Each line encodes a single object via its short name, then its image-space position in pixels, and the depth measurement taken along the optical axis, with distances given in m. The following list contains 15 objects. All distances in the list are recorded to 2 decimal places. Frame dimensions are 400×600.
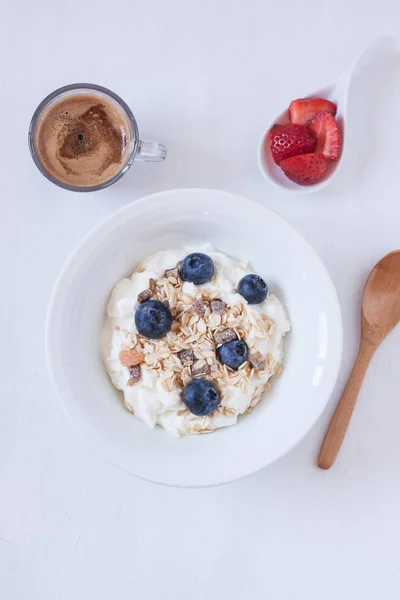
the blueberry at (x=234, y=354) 0.43
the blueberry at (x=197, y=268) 0.44
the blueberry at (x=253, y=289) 0.44
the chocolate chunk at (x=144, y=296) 0.44
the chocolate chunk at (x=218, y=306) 0.44
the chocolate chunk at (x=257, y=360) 0.44
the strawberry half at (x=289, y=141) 0.47
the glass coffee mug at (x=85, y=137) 0.47
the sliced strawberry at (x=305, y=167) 0.47
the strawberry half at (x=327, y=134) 0.47
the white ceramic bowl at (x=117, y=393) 0.43
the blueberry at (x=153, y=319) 0.43
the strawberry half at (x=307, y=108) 0.48
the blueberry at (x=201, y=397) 0.43
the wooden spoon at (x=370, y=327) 0.48
